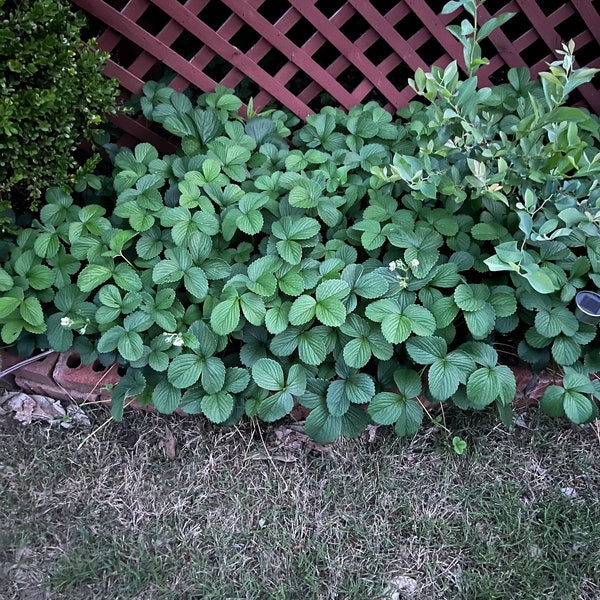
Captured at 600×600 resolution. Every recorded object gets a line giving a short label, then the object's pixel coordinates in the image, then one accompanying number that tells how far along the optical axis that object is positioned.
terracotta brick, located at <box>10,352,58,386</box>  1.90
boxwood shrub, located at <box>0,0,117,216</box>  1.62
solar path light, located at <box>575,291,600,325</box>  1.59
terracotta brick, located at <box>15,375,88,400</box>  1.92
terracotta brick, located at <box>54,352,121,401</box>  1.88
